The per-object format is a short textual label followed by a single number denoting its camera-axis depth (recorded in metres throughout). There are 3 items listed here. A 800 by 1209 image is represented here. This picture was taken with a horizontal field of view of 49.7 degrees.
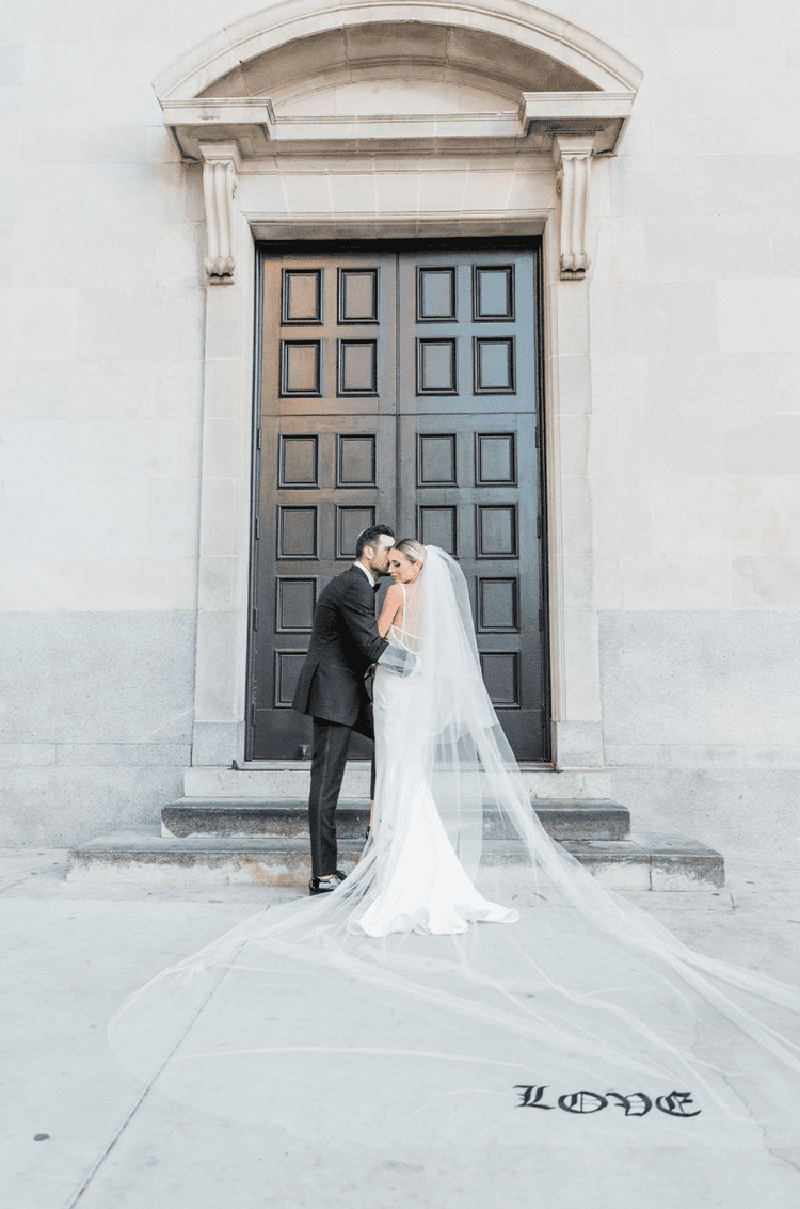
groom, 5.46
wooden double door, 7.57
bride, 4.73
